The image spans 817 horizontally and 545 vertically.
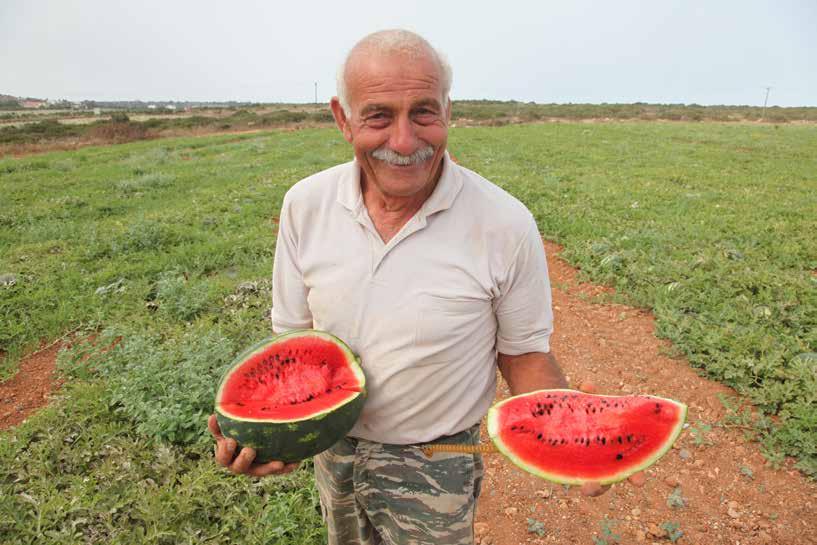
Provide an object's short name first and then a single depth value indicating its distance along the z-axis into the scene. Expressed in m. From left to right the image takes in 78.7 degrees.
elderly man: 1.62
